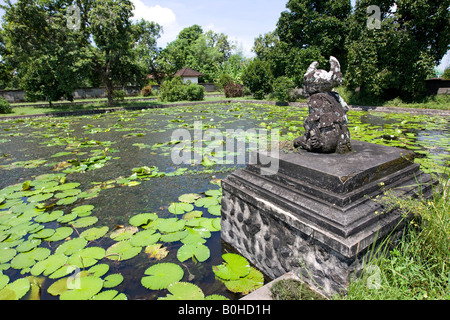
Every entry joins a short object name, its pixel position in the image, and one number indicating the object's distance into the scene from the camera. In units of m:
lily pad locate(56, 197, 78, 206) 3.43
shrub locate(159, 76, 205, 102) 20.30
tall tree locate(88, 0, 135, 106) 13.76
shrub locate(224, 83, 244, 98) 22.53
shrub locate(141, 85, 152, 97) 26.91
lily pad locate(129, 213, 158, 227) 2.91
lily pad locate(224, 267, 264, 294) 1.94
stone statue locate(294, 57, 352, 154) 2.22
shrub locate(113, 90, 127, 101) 17.65
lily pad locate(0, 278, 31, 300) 1.88
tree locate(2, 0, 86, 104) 11.91
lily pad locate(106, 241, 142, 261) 2.36
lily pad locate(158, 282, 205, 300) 1.79
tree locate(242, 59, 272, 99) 19.75
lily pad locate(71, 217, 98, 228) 2.89
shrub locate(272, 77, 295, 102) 16.34
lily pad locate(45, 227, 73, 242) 2.64
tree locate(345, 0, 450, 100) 11.37
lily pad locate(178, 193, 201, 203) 3.47
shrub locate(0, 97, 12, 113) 13.60
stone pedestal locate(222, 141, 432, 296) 1.59
